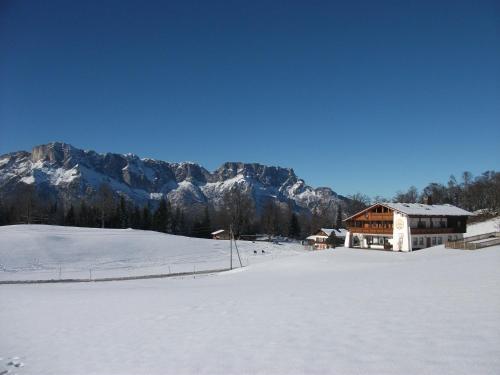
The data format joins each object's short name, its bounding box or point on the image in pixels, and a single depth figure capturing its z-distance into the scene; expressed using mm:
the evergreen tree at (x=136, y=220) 115500
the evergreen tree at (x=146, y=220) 116225
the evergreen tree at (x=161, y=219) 118312
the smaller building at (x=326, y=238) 92144
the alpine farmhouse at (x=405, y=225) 54656
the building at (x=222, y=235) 105512
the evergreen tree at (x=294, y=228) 131275
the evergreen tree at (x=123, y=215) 114500
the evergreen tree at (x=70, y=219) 113125
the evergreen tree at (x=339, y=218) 139375
